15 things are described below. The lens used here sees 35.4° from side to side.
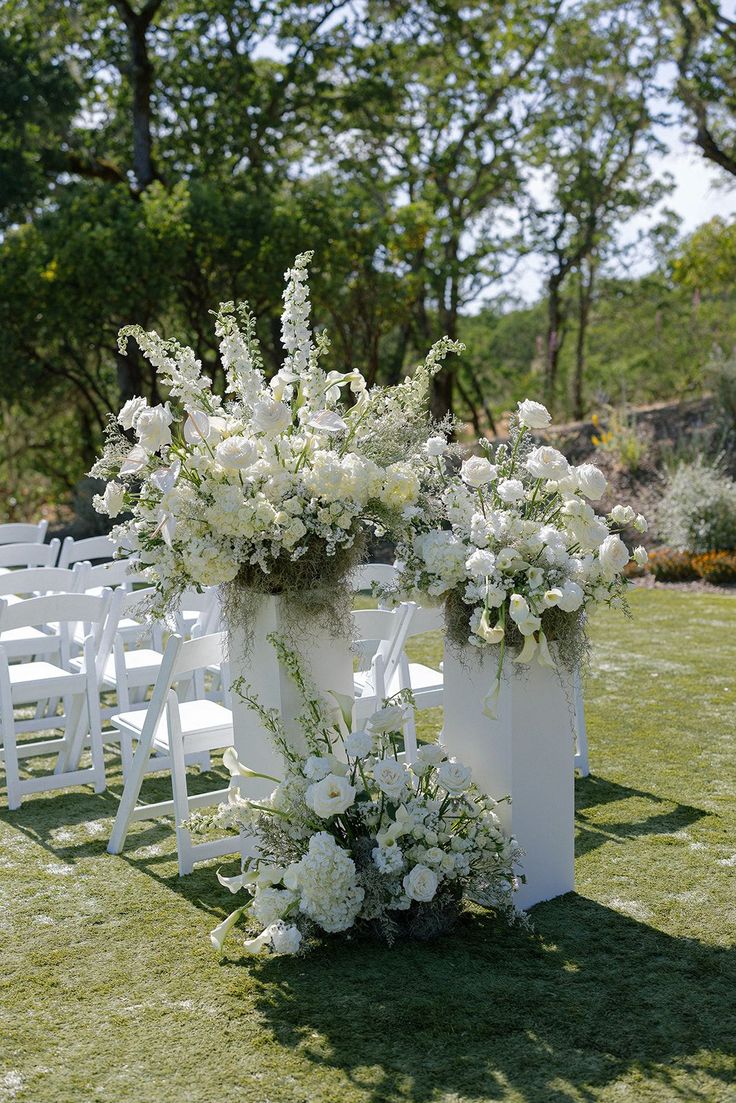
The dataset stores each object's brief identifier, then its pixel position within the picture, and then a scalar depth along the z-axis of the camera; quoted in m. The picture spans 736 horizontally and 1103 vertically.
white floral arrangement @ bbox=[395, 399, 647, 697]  3.69
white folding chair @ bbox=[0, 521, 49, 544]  8.49
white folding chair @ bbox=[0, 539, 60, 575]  6.98
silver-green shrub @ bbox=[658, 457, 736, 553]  11.82
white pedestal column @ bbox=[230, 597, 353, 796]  4.02
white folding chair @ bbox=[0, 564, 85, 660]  5.48
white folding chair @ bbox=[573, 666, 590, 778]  5.40
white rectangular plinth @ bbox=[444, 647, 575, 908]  3.87
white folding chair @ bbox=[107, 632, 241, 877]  4.30
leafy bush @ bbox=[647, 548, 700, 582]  11.61
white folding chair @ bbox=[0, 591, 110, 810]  4.93
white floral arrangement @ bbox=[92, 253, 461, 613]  3.67
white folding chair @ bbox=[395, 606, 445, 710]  5.00
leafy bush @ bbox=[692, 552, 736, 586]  11.33
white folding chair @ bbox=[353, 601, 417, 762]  4.53
